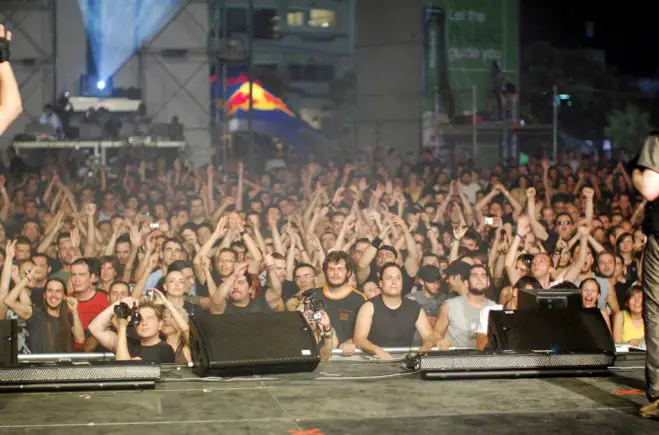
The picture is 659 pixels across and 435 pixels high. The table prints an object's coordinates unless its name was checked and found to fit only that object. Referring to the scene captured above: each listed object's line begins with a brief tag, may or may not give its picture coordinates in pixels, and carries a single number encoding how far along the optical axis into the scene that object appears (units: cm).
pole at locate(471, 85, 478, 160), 2027
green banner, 2494
